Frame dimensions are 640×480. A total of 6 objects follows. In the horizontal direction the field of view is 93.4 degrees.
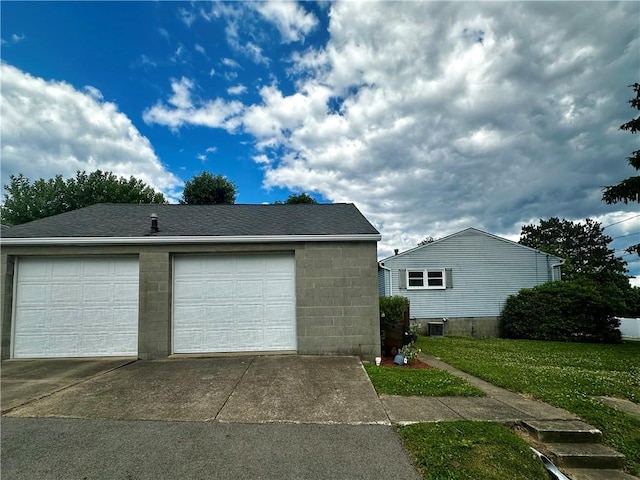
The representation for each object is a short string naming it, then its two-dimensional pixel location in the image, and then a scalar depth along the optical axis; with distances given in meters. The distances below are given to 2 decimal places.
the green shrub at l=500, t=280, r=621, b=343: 12.30
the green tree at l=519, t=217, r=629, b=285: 32.28
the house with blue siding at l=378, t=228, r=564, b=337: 14.23
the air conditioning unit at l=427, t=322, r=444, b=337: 13.68
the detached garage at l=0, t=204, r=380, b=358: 6.96
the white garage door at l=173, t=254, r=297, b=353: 7.11
